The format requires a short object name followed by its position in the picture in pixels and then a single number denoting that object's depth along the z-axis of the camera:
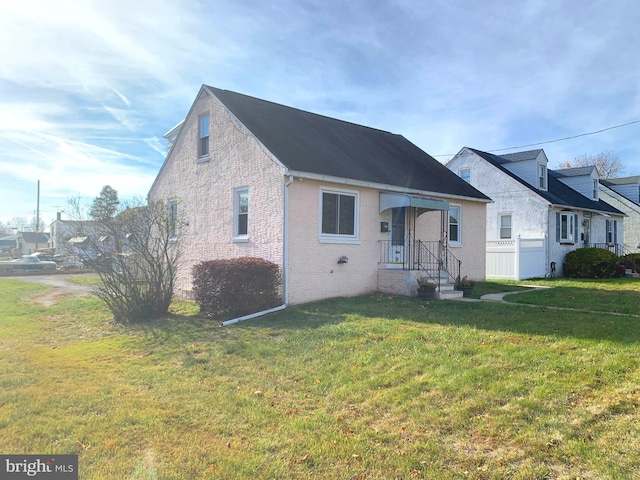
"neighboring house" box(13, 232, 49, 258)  65.88
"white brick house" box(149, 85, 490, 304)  11.30
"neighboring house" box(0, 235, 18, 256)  70.08
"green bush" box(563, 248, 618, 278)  20.81
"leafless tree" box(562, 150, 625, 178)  47.06
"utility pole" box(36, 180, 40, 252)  57.06
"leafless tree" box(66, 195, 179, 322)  9.98
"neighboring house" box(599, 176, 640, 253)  29.61
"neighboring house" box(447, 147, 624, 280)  20.12
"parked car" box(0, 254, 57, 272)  32.75
